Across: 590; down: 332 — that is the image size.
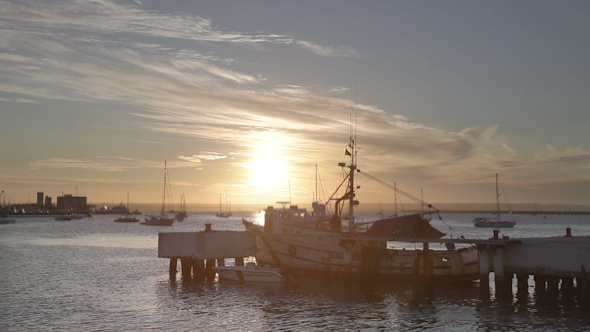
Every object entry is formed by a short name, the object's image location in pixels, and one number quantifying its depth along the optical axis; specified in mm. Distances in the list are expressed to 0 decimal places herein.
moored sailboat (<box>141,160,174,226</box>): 194950
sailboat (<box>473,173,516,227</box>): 188300
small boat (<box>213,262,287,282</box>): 45875
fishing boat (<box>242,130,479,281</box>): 44344
